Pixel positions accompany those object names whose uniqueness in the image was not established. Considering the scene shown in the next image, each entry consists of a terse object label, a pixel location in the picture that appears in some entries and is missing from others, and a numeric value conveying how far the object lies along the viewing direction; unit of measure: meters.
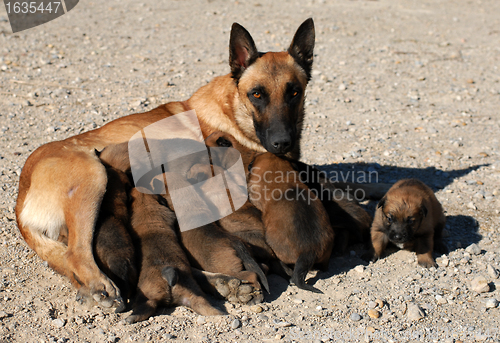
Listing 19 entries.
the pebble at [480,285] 3.74
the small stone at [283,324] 3.33
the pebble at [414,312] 3.46
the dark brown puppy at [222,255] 3.51
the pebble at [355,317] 3.43
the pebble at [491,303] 3.58
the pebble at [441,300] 3.65
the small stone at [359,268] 4.03
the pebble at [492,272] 3.94
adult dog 3.64
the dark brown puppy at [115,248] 3.39
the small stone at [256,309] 3.46
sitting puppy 4.11
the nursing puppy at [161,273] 3.26
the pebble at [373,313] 3.49
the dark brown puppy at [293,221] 3.66
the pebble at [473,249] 4.25
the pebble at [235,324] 3.27
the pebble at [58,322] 3.27
